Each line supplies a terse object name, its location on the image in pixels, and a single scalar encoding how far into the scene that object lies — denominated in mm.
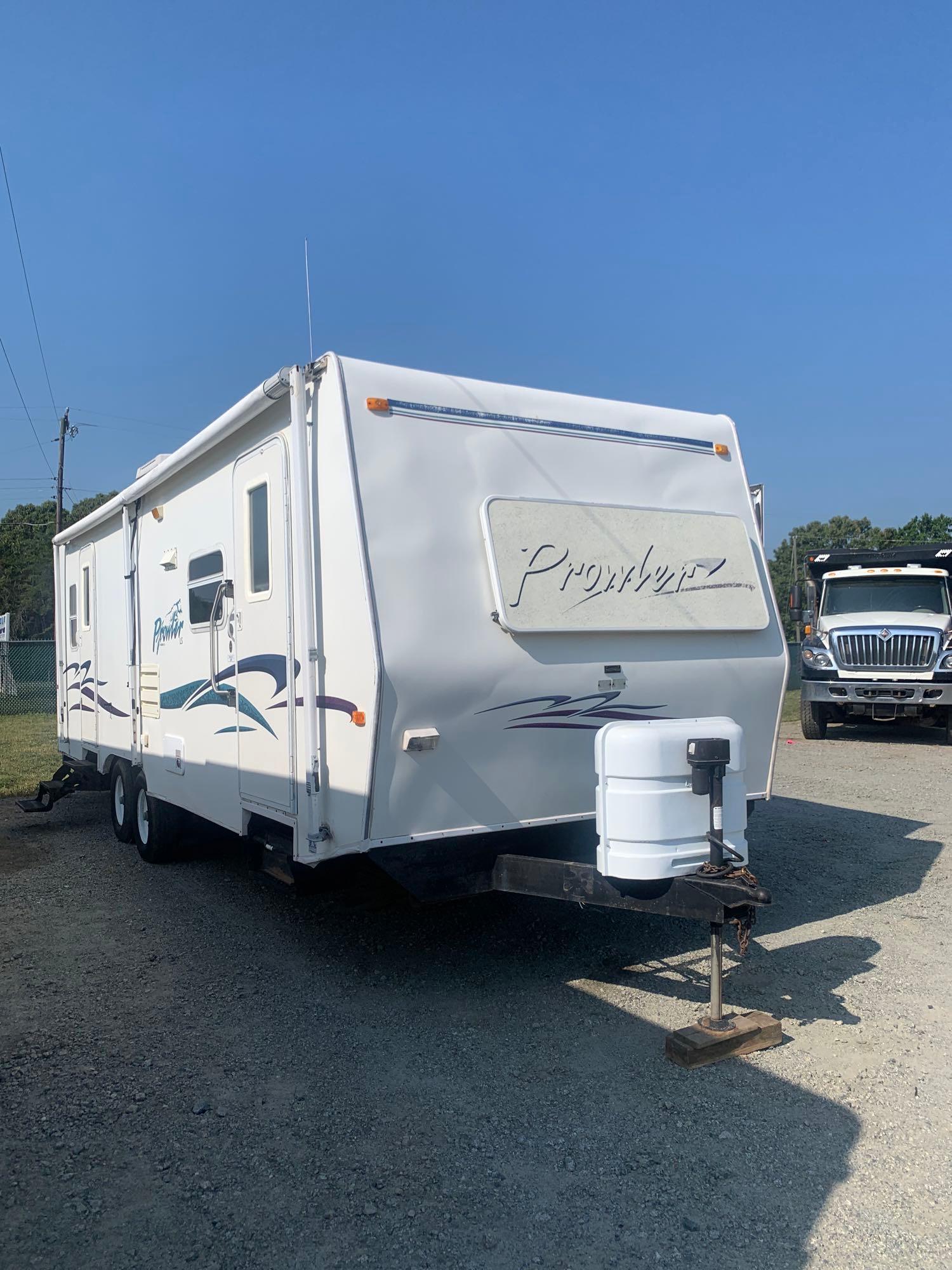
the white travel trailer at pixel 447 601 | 4590
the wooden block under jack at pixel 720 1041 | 4121
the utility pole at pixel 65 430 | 34875
